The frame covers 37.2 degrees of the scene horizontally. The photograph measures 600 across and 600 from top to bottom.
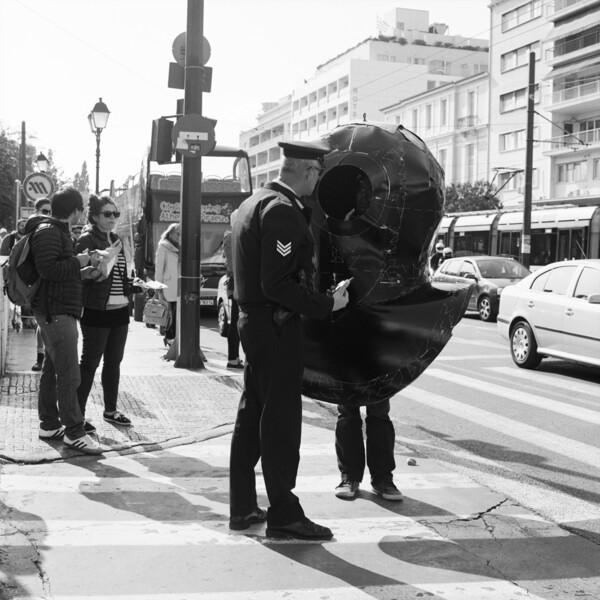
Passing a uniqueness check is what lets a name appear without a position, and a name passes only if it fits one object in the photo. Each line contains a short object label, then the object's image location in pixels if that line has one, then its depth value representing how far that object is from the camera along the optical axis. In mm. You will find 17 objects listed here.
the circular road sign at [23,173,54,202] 18594
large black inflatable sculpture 4660
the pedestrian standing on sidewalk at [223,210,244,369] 9086
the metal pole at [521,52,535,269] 25906
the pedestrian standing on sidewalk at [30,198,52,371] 8312
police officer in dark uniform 4102
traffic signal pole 10180
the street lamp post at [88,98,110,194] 21891
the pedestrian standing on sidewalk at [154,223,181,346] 11344
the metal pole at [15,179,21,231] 21641
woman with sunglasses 6562
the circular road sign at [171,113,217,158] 9977
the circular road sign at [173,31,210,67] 10648
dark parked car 19812
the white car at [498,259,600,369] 10352
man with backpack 5957
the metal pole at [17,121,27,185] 38312
